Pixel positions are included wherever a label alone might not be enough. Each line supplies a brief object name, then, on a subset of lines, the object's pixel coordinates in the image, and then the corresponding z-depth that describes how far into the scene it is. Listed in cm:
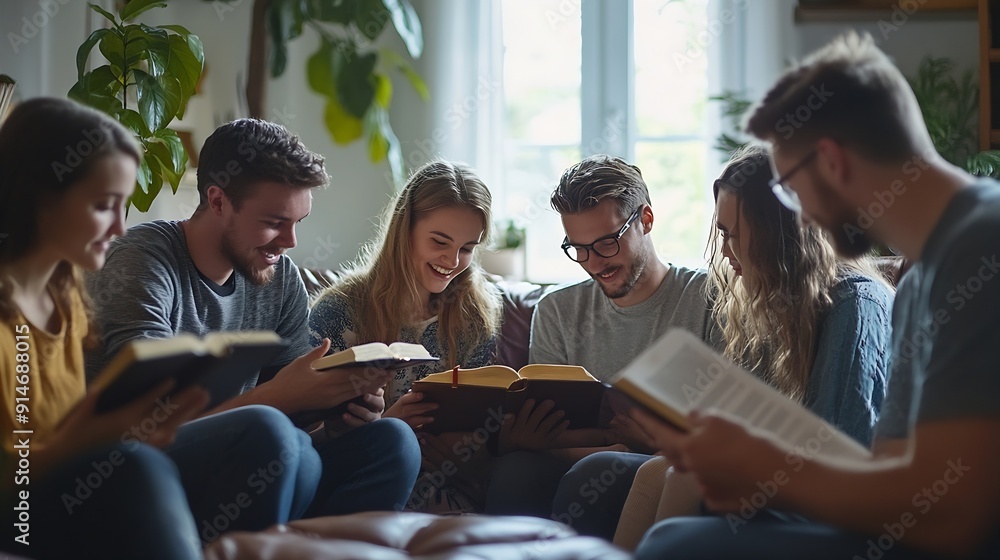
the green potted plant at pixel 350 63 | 282
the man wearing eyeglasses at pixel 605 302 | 202
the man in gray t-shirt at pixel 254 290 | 183
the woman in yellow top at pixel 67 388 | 127
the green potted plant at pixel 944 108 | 330
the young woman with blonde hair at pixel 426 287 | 225
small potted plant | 354
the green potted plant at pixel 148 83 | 247
